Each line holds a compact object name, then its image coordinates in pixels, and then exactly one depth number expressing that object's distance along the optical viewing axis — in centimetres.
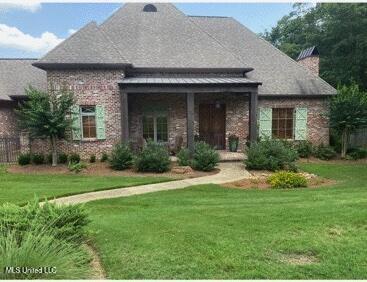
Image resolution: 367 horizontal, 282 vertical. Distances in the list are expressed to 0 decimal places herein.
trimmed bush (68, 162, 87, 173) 1237
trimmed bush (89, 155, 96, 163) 1431
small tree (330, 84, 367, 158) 1569
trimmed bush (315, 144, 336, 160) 1617
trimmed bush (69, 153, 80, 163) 1383
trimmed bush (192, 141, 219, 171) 1256
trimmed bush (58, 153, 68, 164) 1392
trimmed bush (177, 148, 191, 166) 1312
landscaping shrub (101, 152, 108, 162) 1429
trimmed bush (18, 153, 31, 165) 1359
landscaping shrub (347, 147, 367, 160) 1605
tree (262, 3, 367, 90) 2405
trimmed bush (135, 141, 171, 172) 1217
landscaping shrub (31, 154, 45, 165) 1374
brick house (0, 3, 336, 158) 1438
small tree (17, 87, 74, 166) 1270
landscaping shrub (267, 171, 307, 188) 1012
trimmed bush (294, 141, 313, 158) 1639
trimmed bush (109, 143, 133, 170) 1258
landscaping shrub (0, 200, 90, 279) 344
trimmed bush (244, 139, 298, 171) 1260
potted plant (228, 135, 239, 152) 1656
